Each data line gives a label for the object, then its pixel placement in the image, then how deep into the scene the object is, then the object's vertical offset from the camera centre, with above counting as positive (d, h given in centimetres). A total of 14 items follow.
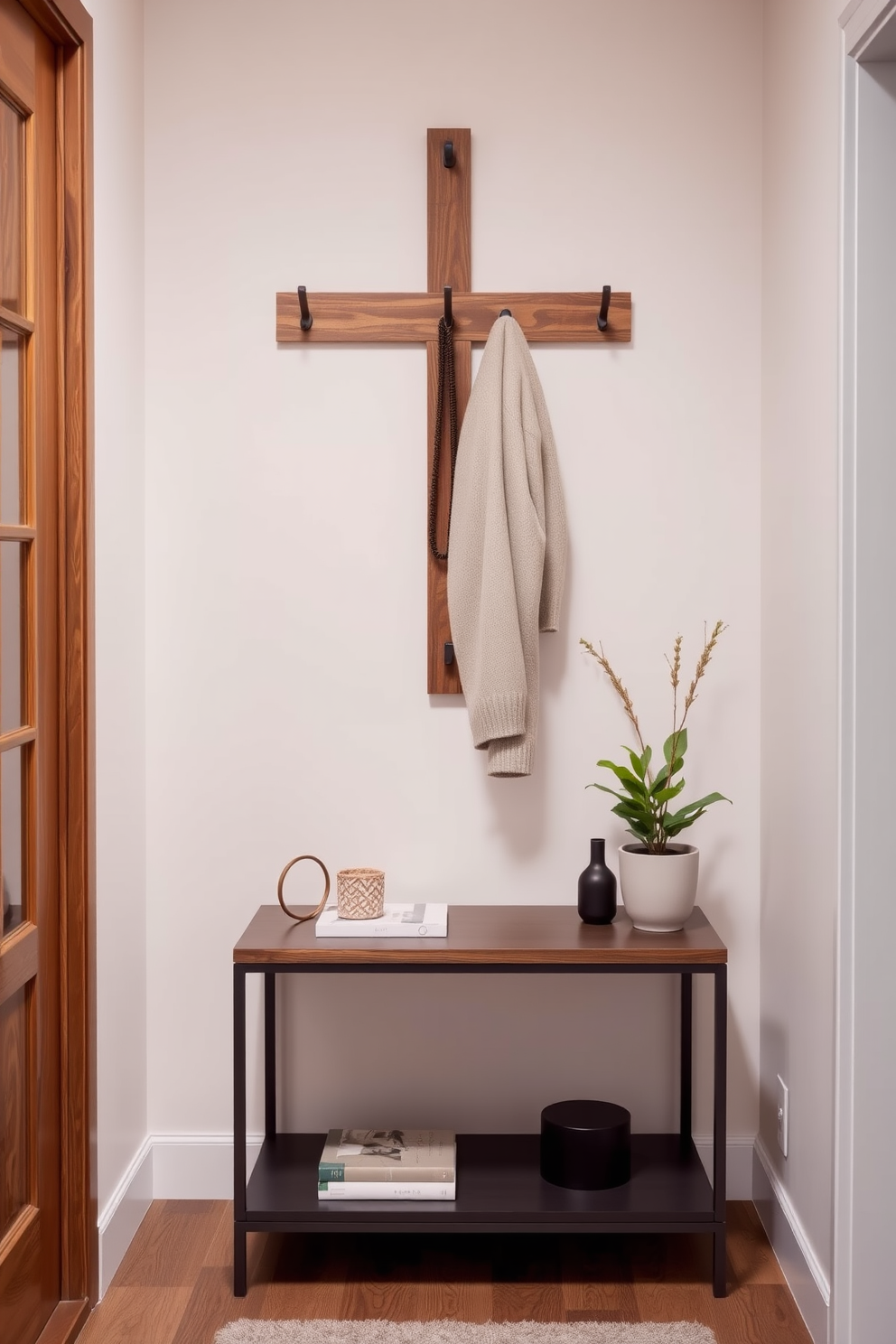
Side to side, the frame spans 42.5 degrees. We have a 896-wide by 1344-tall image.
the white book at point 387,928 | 210 -50
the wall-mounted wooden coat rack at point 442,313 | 234 +70
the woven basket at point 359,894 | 215 -45
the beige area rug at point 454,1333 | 189 -112
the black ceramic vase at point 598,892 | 217 -45
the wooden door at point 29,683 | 176 -5
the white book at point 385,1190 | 208 -97
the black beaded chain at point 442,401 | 234 +52
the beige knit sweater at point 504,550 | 220 +20
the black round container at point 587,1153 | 212 -92
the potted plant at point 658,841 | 211 -36
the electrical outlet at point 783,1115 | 213 -86
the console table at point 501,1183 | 203 -88
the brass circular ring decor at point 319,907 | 213 -48
